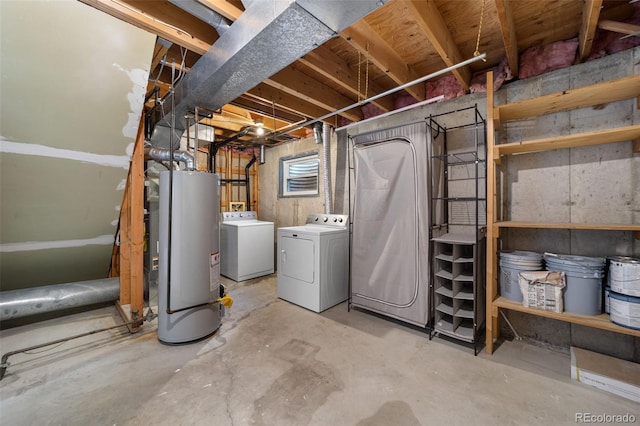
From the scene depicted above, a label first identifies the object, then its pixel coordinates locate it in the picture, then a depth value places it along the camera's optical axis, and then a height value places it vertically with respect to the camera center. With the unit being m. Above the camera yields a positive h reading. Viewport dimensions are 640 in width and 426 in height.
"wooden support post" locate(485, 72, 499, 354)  1.98 -0.06
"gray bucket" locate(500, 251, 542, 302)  1.92 -0.41
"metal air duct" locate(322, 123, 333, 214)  3.60 +0.70
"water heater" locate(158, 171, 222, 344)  2.12 -0.37
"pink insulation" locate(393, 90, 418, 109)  2.95 +1.37
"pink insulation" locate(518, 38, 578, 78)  2.02 +1.30
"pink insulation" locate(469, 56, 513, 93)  2.27 +1.29
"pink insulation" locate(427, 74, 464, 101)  2.59 +1.34
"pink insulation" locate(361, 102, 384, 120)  3.26 +1.36
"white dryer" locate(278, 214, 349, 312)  2.77 -0.60
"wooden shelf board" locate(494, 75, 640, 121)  1.63 +0.84
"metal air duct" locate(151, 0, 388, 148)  1.25 +1.01
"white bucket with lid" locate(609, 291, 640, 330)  1.52 -0.59
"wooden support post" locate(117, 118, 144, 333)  2.38 -0.17
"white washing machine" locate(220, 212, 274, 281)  3.82 -0.53
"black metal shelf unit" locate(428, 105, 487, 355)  2.11 -0.14
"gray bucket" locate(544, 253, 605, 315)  1.70 -0.47
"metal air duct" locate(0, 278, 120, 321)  2.31 -0.82
